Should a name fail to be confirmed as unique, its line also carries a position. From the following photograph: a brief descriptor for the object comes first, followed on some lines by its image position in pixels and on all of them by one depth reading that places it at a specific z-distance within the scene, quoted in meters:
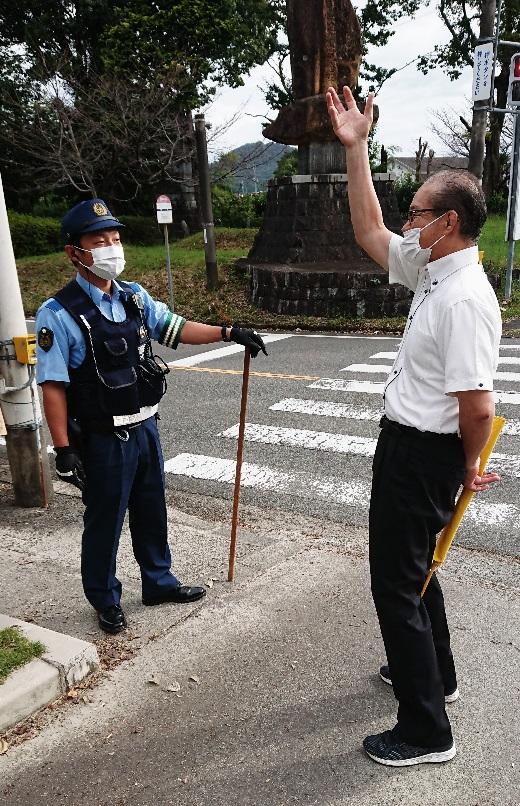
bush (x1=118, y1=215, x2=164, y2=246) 29.80
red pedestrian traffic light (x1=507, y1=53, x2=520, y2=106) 12.39
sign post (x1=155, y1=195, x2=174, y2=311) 15.98
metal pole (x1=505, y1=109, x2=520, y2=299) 13.50
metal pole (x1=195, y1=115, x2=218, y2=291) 16.78
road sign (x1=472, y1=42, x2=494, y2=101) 12.91
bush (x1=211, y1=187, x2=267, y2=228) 32.54
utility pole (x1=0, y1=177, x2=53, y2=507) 4.93
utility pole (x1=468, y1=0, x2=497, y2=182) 14.30
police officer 3.22
